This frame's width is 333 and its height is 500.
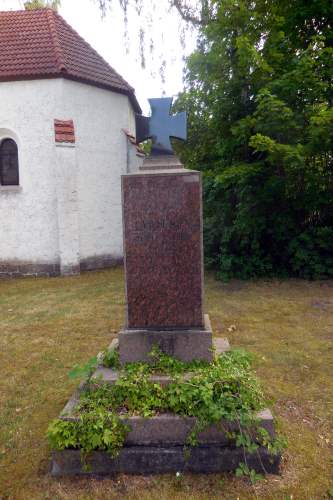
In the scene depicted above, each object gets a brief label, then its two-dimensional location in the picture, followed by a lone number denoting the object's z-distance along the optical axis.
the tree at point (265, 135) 7.25
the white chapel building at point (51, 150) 9.86
